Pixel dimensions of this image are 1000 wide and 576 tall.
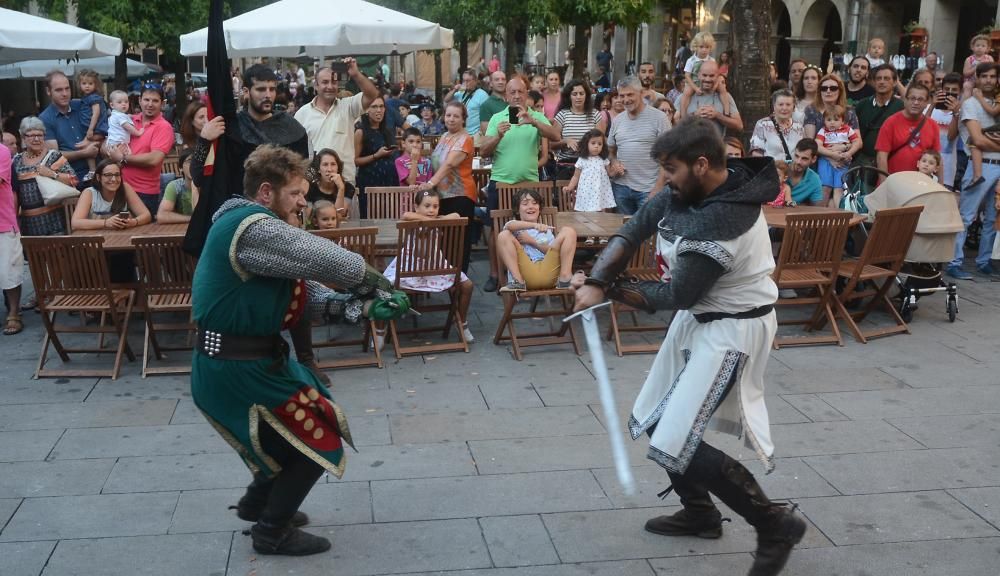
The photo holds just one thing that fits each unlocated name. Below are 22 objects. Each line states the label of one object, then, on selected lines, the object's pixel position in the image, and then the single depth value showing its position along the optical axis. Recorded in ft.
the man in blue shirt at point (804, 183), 28.63
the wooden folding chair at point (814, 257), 24.50
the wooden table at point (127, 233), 23.06
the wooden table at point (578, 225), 24.97
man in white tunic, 12.26
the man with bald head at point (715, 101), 31.42
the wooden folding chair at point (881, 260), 25.03
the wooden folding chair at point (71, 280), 21.99
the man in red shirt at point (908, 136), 30.14
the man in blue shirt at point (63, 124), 33.24
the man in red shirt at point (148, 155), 27.73
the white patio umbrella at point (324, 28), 31.35
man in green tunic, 12.35
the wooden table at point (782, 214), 25.32
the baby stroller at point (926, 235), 26.25
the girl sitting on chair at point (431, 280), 24.26
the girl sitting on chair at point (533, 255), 24.08
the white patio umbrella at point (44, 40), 31.71
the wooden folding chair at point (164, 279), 22.34
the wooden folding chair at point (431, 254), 23.56
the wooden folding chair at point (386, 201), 29.55
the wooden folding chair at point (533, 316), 23.93
